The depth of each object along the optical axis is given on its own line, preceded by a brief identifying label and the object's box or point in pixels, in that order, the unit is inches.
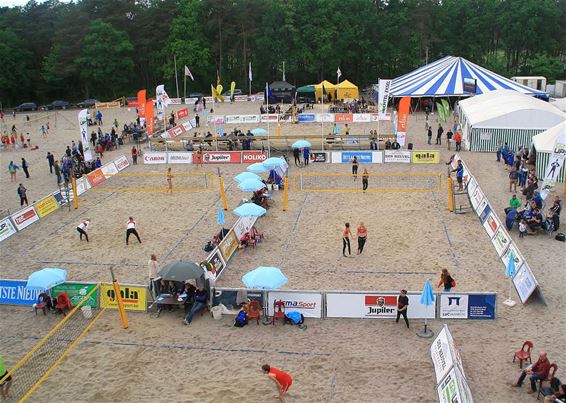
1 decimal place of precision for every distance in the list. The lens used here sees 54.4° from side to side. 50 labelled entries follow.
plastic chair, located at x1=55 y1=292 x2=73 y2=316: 553.6
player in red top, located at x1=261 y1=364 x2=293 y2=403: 380.2
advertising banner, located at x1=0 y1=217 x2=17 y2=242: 774.5
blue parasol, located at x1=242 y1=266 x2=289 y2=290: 513.0
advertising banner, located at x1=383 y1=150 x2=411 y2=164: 1100.5
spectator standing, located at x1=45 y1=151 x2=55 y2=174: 1130.0
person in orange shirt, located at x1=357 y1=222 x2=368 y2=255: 652.7
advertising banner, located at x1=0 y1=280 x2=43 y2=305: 573.9
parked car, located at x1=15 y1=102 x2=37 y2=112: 2201.0
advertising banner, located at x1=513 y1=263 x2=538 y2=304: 532.7
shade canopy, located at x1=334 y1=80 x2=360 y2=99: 1948.8
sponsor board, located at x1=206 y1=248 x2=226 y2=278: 604.9
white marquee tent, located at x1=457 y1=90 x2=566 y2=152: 1117.1
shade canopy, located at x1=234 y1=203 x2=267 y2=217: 697.0
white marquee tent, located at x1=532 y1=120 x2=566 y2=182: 926.4
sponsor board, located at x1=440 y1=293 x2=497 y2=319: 509.0
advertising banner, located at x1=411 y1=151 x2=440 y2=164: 1093.8
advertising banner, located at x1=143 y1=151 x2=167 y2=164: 1179.3
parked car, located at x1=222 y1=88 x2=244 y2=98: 2269.9
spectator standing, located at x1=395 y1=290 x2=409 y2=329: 500.7
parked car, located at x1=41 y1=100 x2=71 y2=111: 2211.4
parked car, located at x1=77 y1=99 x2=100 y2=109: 2208.9
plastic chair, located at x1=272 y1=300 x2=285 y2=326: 521.0
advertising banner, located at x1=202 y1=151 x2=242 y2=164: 1154.0
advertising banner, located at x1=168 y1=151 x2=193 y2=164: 1164.5
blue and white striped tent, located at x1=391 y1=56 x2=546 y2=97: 1643.7
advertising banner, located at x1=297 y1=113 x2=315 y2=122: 1633.9
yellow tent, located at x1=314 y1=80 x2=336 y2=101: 1962.4
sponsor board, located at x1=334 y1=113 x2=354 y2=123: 1567.4
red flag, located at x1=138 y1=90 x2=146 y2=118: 1391.6
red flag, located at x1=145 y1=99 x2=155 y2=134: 1273.4
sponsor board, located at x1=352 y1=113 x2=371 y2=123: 1563.7
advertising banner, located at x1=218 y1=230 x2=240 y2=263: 645.9
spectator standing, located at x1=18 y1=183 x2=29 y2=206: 897.5
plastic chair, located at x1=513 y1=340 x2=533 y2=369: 427.3
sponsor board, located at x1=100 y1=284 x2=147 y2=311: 551.5
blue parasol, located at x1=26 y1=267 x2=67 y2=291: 537.6
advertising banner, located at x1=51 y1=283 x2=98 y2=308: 554.3
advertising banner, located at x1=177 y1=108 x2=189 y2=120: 1792.6
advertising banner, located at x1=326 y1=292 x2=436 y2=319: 513.3
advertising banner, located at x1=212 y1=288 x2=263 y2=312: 534.0
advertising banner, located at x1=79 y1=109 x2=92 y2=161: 1018.4
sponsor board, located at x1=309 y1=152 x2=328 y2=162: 1135.6
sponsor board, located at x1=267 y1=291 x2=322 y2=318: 522.6
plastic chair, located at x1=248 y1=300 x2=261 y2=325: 524.1
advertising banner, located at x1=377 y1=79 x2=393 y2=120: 1184.8
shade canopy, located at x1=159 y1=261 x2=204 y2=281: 532.7
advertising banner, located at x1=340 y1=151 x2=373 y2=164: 1112.8
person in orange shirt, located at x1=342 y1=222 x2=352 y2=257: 651.0
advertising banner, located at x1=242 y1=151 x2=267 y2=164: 1144.2
